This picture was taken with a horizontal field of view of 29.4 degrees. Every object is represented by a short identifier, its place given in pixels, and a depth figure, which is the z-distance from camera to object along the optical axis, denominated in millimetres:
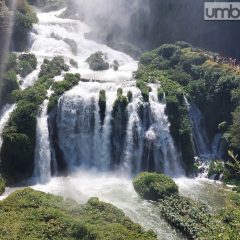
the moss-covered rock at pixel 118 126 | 44000
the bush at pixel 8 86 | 46125
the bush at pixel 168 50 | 59250
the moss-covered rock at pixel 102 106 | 44625
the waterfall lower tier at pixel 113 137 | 43625
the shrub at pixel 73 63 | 54844
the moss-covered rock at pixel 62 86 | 43938
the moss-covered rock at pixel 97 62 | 55312
